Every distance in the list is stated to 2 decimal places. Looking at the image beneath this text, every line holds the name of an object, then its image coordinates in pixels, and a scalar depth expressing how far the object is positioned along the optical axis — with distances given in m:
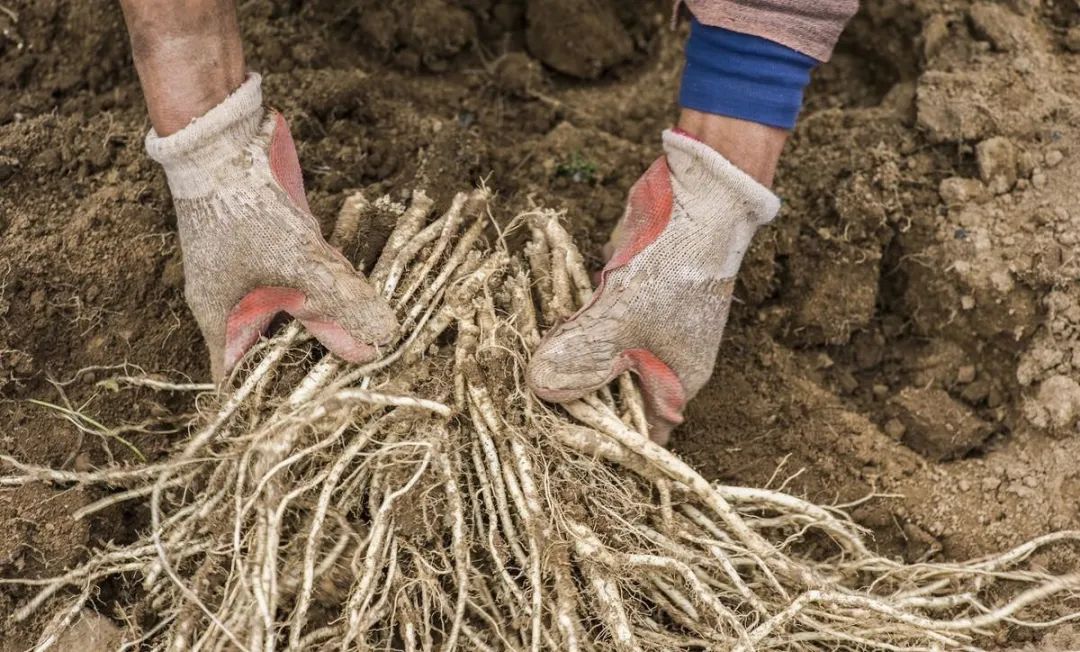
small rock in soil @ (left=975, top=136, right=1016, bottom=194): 1.97
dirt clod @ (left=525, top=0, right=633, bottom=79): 2.23
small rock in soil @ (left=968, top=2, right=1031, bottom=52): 2.09
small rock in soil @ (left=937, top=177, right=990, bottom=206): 1.97
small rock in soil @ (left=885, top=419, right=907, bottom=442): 1.91
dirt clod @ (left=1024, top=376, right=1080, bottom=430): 1.80
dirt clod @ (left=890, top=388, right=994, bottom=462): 1.88
